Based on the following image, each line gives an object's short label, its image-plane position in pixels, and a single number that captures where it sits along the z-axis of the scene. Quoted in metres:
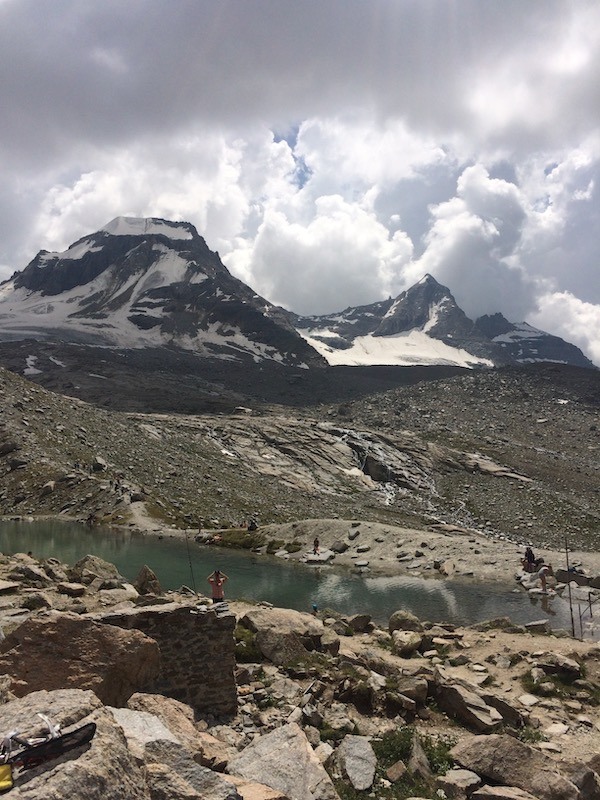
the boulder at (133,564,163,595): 21.81
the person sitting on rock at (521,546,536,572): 39.72
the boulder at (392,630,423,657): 19.21
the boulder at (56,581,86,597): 18.69
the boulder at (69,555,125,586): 22.25
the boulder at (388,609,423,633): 23.66
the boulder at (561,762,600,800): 9.63
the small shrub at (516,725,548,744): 12.38
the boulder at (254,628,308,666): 15.34
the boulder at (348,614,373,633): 22.69
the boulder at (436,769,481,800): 9.46
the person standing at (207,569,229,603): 21.33
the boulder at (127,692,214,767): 8.27
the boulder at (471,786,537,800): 8.80
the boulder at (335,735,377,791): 9.82
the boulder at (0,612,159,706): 9.09
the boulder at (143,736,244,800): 6.02
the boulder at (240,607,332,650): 16.72
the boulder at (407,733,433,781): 10.18
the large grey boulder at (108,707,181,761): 6.32
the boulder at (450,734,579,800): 9.37
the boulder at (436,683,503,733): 12.52
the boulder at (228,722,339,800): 8.31
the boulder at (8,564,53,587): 20.05
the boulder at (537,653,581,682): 16.75
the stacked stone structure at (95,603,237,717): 11.48
